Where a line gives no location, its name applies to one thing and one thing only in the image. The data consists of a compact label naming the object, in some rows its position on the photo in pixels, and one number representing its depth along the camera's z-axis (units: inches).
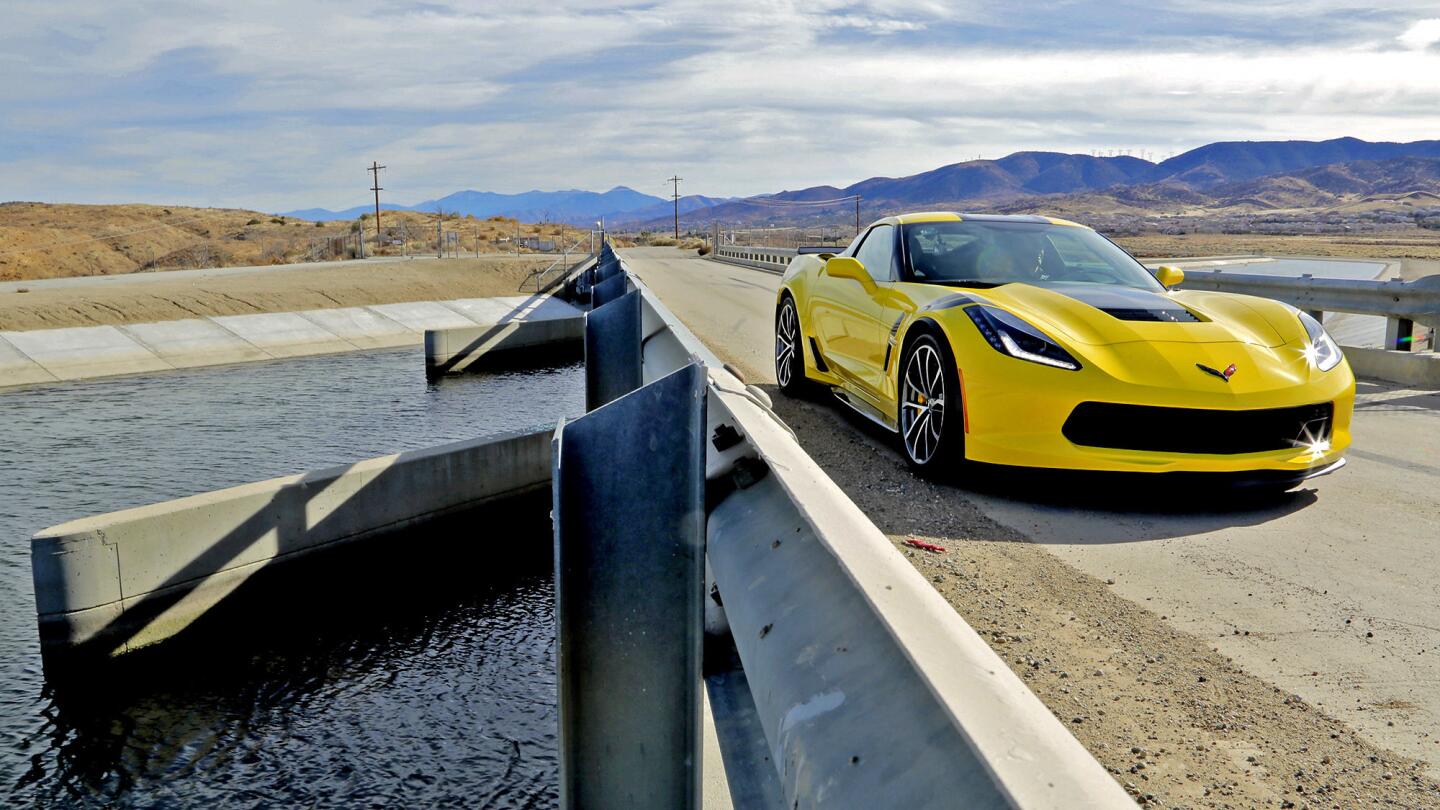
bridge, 48.0
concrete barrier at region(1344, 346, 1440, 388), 362.5
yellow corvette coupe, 195.2
